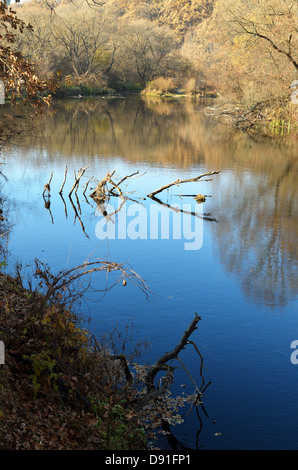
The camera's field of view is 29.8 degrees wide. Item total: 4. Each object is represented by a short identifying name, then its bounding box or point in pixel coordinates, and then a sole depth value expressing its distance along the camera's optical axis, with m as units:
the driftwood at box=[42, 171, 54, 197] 24.14
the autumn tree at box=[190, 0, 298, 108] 38.16
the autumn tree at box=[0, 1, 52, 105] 10.52
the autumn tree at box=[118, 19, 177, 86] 87.75
